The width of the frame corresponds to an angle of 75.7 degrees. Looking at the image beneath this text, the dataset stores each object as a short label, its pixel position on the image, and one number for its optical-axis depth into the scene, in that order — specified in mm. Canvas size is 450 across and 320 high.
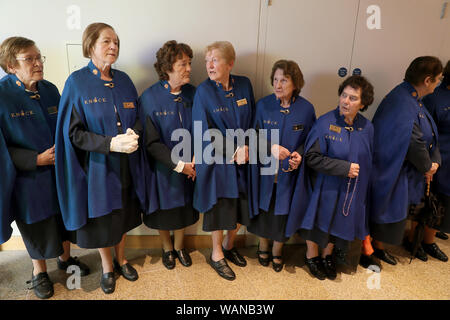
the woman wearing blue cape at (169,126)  1895
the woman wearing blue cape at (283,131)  1906
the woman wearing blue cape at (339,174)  1853
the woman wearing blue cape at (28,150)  1678
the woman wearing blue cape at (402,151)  1988
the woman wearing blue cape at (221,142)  1904
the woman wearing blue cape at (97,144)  1698
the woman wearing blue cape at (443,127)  2209
